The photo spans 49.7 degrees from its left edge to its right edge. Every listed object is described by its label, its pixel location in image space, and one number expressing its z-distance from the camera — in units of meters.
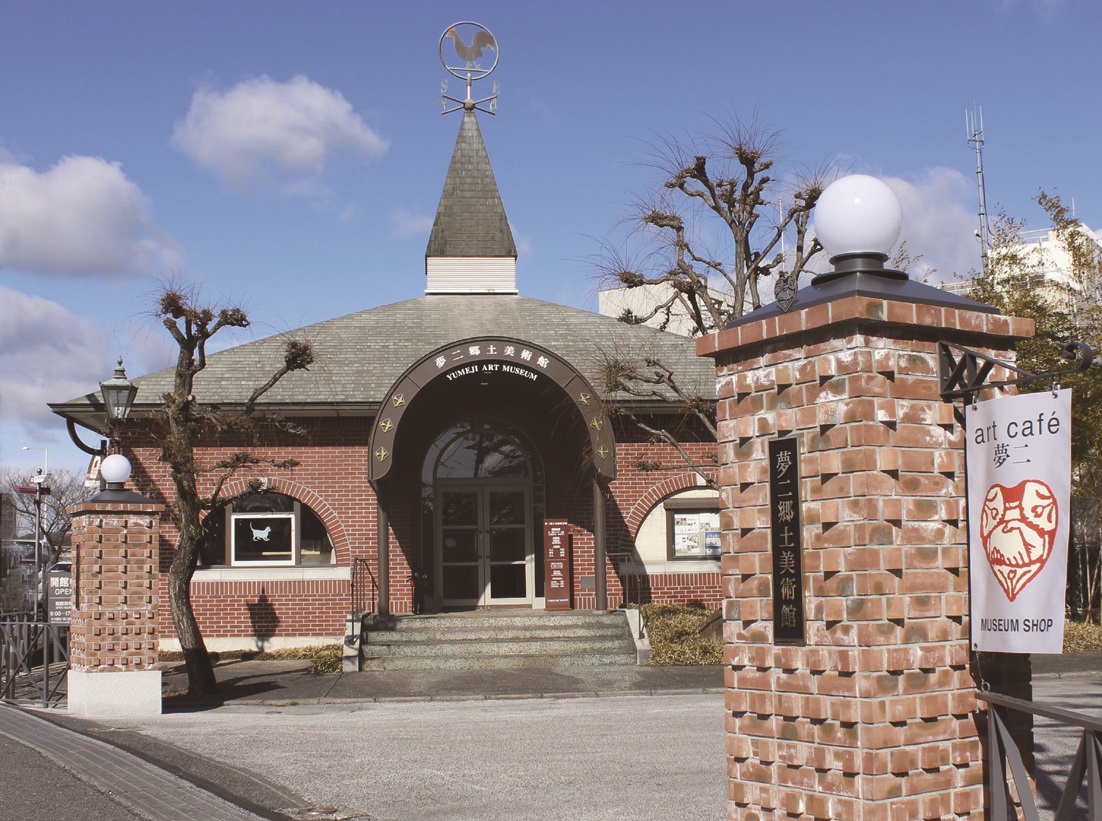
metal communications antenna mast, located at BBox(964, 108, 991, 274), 40.53
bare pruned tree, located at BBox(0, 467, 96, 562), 52.19
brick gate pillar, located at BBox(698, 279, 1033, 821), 3.92
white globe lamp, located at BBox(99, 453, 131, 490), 13.44
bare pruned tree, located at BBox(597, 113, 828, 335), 16.45
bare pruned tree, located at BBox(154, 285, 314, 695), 14.45
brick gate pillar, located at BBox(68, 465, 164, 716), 12.91
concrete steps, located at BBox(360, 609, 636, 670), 16.28
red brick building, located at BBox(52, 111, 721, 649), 19.14
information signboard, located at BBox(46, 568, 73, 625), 19.00
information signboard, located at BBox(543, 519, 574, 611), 19.08
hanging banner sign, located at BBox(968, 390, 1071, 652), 3.76
